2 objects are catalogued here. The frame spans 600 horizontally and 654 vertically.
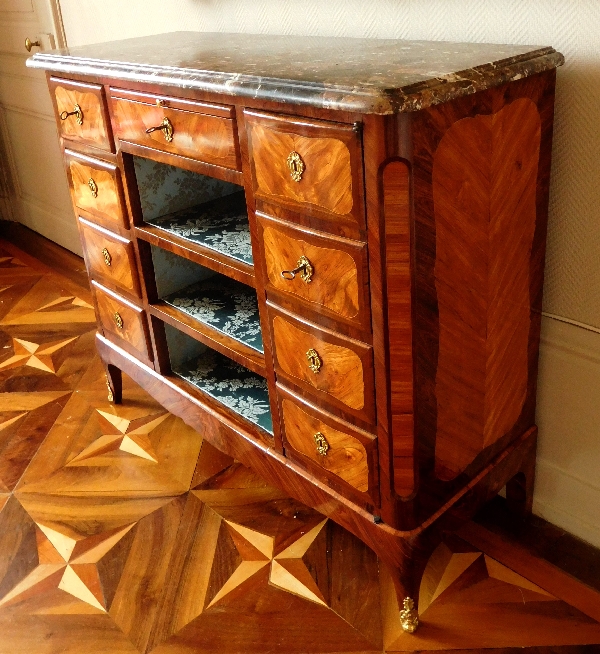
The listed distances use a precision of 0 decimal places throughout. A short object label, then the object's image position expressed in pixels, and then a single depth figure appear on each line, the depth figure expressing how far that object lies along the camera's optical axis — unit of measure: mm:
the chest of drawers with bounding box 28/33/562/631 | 827
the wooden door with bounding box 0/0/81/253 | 2213
